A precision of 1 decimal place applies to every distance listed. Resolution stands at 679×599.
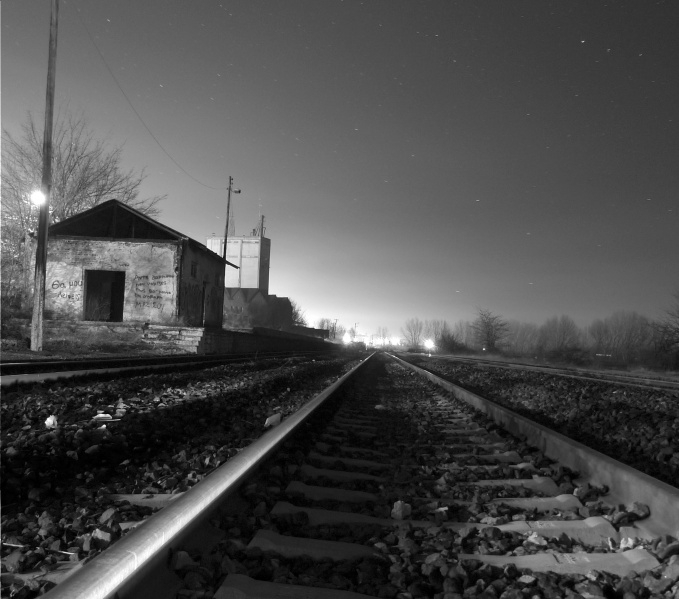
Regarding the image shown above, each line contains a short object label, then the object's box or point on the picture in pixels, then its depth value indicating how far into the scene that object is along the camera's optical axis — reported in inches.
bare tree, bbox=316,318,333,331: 6833.7
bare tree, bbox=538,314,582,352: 1797.2
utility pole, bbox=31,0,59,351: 610.5
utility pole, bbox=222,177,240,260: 1620.3
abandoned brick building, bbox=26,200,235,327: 936.3
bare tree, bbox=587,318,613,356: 2896.2
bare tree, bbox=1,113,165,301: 1135.6
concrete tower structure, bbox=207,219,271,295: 3206.2
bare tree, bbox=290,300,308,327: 3802.2
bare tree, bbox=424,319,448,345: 3116.6
